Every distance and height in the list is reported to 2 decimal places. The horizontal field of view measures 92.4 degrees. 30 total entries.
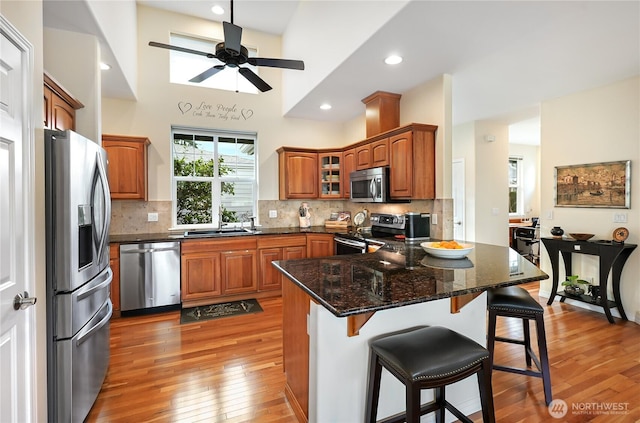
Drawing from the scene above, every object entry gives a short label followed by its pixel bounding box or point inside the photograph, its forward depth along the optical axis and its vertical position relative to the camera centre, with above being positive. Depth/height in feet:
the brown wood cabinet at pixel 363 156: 13.26 +2.29
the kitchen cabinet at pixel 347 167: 14.53 +1.98
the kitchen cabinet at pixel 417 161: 10.91 +1.71
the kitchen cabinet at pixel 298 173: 15.62 +1.82
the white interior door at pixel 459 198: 18.40 +0.61
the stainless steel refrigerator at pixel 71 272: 5.32 -1.16
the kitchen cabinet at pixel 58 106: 6.84 +2.56
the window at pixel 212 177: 15.01 +1.61
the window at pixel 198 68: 14.84 +7.00
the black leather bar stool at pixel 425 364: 4.22 -2.26
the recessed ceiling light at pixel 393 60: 9.51 +4.69
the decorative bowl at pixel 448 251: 7.05 -1.02
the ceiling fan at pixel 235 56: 8.36 +4.48
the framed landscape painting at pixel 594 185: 11.39 +0.89
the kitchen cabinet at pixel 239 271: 13.05 -2.72
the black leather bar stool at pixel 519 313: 6.44 -2.27
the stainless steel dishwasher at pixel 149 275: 11.55 -2.56
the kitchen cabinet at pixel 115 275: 11.40 -2.46
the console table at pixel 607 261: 10.89 -1.94
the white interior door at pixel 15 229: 4.07 -0.28
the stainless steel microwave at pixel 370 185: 11.98 +0.97
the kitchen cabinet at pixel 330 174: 15.80 +1.78
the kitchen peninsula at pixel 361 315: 4.77 -1.95
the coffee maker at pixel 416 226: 11.00 -0.66
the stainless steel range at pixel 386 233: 11.04 -0.97
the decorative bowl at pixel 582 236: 12.01 -1.15
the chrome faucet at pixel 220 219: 15.09 -0.52
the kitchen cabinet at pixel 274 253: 13.69 -2.04
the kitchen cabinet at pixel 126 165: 12.53 +1.80
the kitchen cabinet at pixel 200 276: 12.39 -2.79
